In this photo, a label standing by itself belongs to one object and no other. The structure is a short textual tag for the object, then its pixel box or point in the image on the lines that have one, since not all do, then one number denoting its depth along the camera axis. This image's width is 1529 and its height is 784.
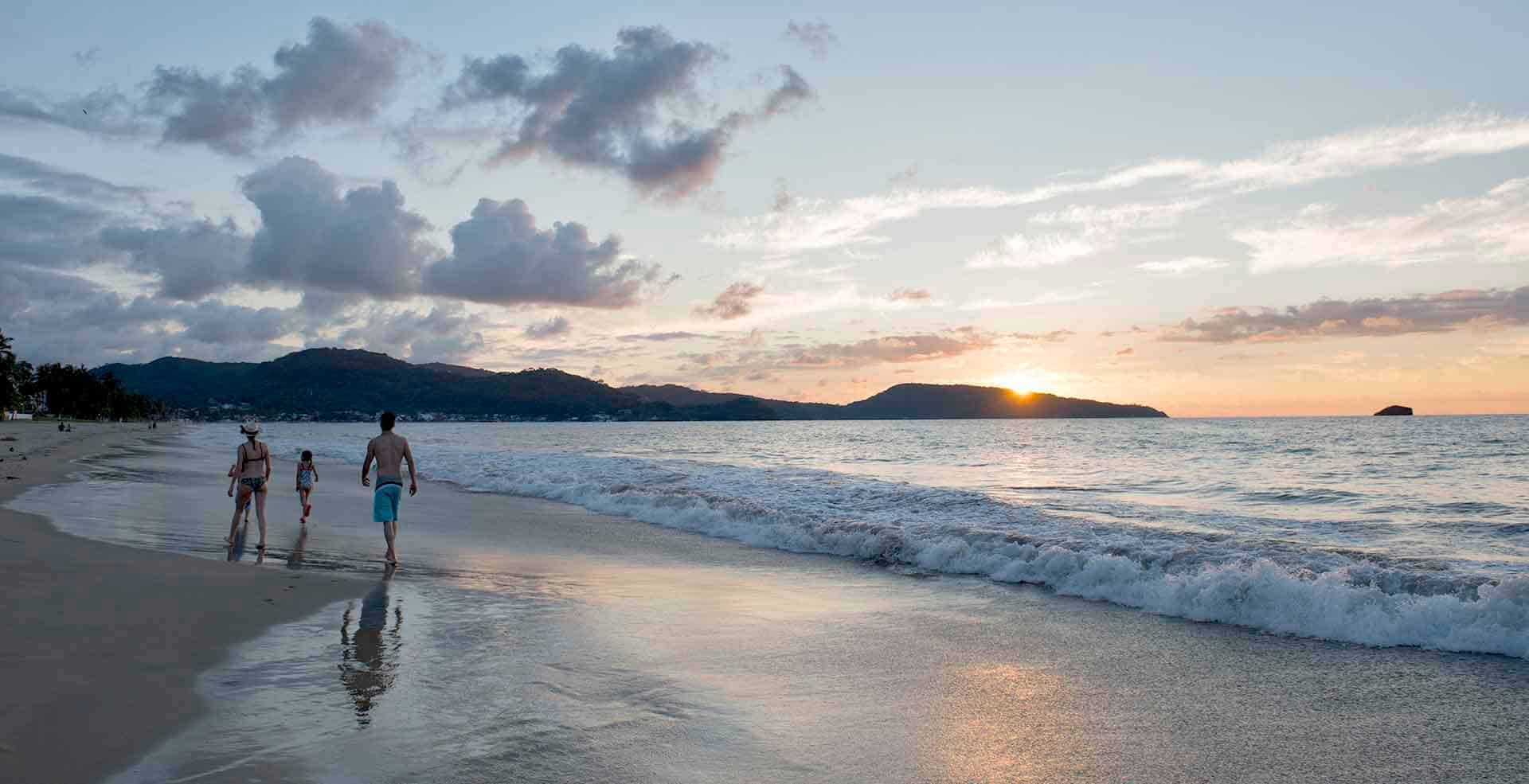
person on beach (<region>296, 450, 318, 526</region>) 18.59
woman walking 15.22
